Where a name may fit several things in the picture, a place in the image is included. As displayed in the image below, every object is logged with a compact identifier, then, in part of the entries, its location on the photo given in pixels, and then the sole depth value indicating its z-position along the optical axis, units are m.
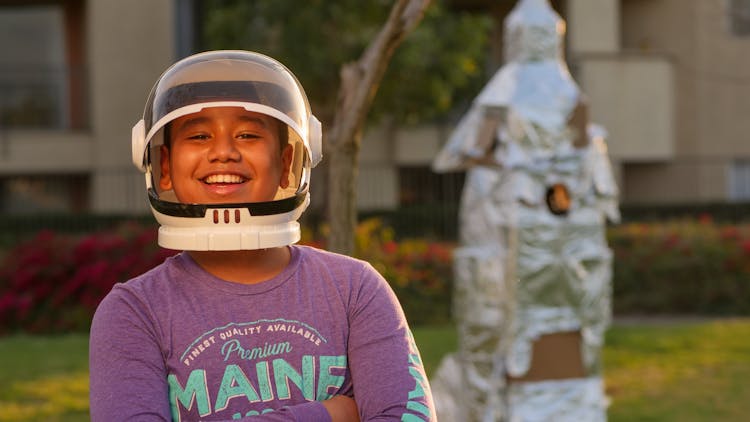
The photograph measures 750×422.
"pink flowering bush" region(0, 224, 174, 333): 10.11
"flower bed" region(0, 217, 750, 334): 10.14
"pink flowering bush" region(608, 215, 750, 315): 11.46
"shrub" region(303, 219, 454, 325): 10.23
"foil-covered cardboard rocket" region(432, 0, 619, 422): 4.94
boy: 1.81
